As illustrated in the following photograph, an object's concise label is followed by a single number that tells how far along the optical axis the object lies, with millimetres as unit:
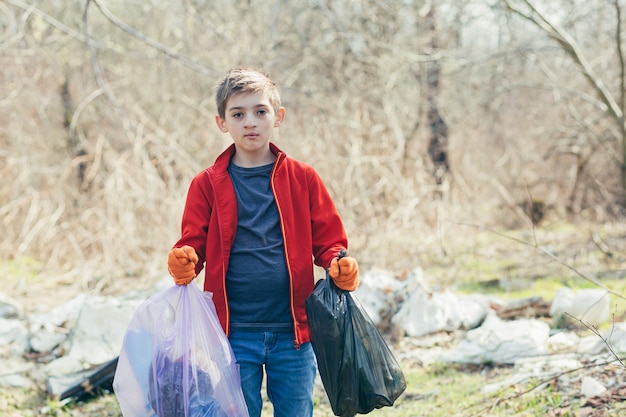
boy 2627
